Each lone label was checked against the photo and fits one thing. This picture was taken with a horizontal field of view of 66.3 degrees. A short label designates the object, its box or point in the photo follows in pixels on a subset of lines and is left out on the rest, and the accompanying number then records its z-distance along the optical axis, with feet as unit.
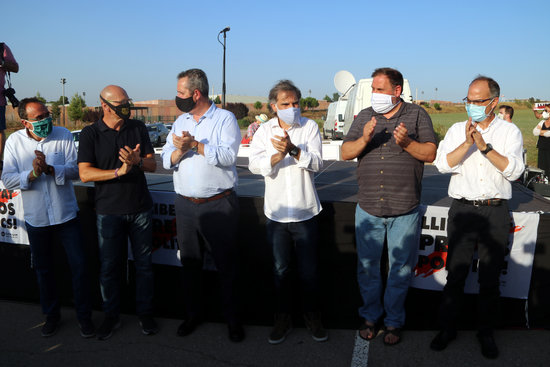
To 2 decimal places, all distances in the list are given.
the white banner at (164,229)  13.06
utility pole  186.80
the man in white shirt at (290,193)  10.48
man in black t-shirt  11.20
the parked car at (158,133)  77.20
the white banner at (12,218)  14.30
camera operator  15.34
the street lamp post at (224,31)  88.53
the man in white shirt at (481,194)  9.68
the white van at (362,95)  43.55
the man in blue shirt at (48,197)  11.54
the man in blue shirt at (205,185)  10.85
